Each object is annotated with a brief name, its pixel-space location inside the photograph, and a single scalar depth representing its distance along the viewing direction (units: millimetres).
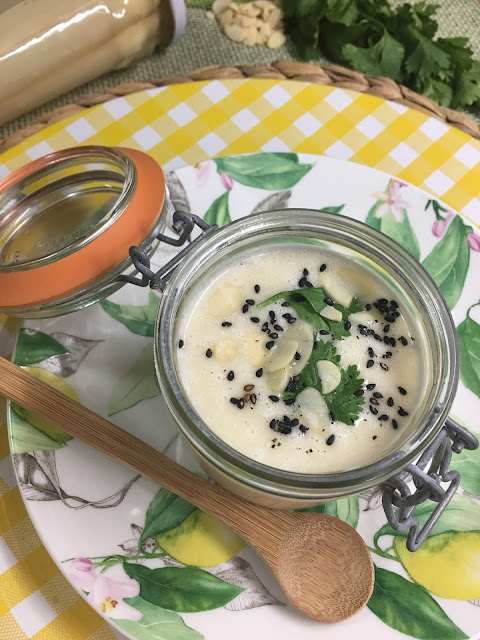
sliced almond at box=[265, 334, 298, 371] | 184
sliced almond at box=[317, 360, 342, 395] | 182
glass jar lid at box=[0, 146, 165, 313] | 189
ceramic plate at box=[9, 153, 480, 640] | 177
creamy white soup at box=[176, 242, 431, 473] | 177
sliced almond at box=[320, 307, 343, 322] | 194
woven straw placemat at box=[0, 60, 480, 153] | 274
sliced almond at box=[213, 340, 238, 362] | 187
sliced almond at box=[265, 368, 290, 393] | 182
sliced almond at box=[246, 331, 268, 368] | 188
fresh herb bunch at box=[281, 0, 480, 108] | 295
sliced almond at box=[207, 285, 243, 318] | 196
